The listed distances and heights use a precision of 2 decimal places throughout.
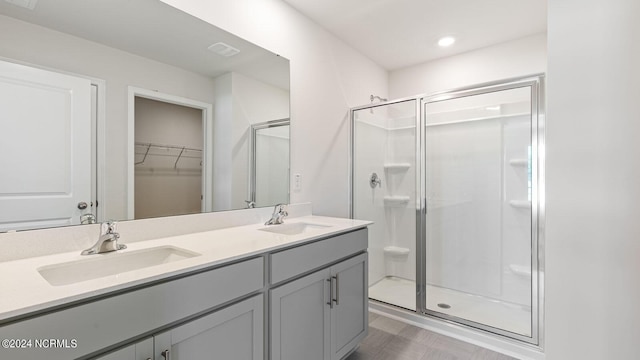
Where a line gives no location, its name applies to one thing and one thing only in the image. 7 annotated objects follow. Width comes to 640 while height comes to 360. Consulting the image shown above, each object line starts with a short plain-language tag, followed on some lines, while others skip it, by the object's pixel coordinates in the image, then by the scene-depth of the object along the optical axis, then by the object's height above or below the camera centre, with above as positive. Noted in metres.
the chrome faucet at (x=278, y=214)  1.92 -0.23
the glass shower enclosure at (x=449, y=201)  2.47 -0.20
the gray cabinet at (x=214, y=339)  0.86 -0.54
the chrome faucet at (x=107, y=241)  1.14 -0.25
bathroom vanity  0.73 -0.39
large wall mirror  1.10 +0.32
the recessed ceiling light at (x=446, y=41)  2.68 +1.34
